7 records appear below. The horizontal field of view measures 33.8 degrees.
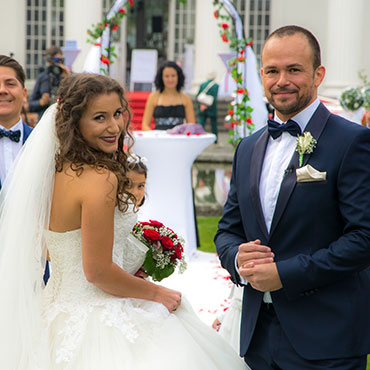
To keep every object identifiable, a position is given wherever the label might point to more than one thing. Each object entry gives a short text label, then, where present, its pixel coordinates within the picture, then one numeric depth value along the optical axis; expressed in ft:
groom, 6.88
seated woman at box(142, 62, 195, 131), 26.00
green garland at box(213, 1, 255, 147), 25.91
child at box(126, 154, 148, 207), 14.93
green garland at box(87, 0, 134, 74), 25.52
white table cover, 21.15
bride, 7.44
